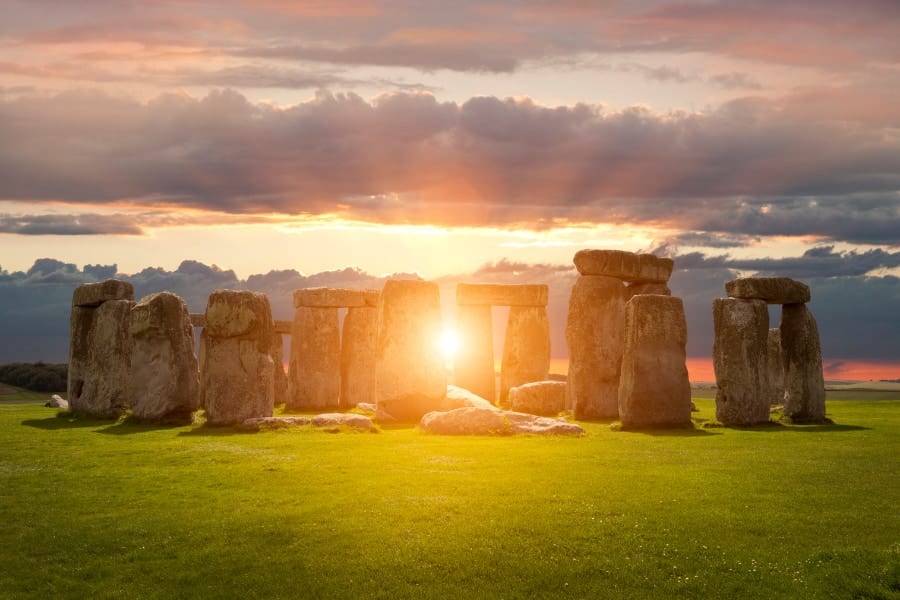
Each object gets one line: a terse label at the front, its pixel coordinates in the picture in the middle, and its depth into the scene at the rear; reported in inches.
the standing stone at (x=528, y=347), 1381.6
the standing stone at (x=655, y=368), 866.8
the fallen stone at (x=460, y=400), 996.5
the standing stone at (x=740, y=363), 904.9
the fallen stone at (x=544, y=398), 1097.4
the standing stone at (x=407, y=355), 966.4
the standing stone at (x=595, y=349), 1028.5
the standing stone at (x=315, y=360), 1243.8
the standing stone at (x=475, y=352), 1380.4
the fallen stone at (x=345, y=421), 844.6
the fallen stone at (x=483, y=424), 807.7
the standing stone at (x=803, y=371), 945.5
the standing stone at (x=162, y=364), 898.1
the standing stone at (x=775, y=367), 1172.5
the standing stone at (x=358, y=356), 1267.2
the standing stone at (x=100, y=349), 973.8
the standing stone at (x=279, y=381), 1334.9
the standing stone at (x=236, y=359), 880.9
